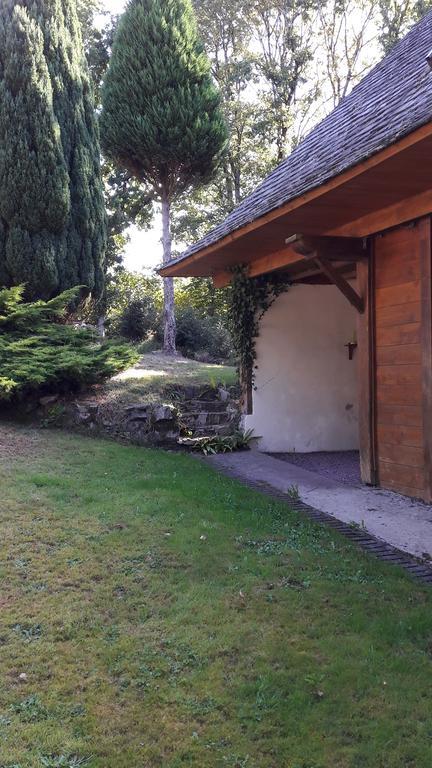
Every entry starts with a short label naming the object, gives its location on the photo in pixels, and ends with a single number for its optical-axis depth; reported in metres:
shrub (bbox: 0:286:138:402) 8.12
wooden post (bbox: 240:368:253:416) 8.98
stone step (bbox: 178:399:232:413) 9.29
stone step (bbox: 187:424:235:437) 8.83
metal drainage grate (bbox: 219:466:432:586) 4.09
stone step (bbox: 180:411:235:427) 9.00
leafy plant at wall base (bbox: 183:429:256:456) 8.36
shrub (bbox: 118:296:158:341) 17.62
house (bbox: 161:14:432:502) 4.94
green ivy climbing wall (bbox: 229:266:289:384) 8.84
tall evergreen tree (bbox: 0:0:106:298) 10.16
